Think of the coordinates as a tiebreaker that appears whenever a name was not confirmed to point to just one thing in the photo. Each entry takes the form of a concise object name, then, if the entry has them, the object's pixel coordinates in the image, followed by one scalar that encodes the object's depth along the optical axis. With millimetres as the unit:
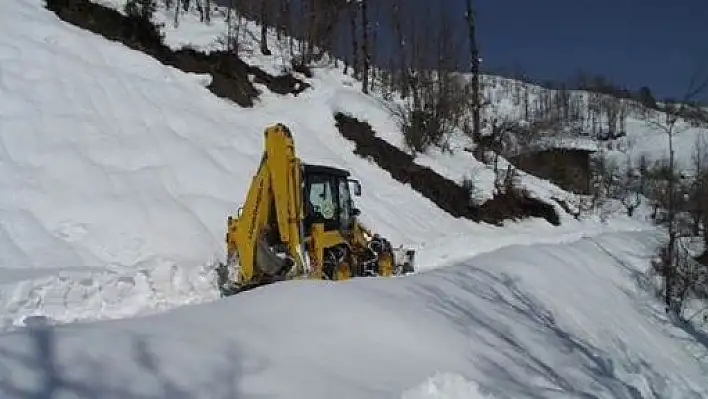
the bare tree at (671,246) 19384
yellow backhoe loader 10273
